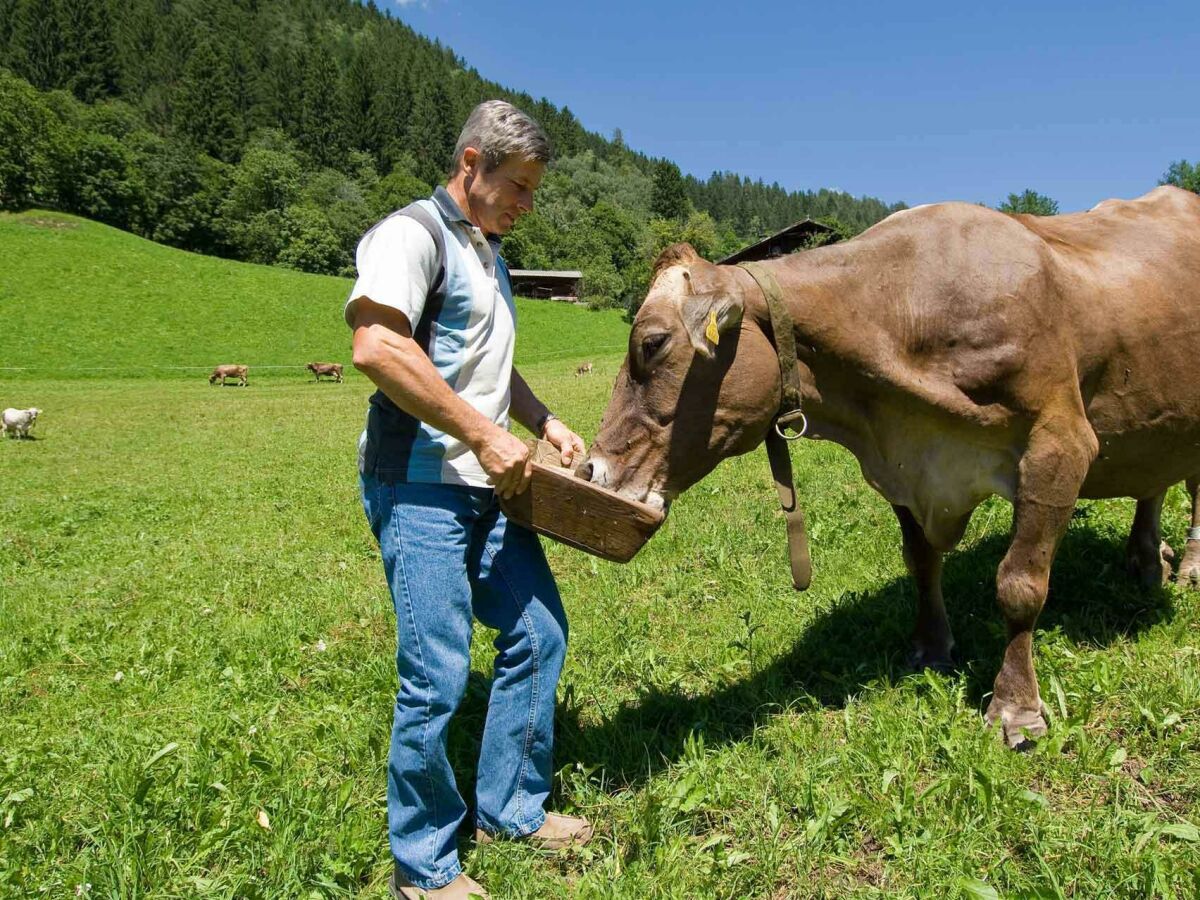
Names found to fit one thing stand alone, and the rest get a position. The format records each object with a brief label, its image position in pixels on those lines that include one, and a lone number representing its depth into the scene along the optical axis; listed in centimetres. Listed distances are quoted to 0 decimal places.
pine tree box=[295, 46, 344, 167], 12394
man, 234
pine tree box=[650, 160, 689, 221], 13950
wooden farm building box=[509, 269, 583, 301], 8656
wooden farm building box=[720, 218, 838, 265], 4122
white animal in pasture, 1709
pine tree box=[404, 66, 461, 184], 13062
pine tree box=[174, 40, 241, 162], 11194
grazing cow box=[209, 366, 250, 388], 3127
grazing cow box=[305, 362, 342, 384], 3378
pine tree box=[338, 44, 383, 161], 12794
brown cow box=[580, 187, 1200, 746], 311
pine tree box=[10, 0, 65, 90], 11325
